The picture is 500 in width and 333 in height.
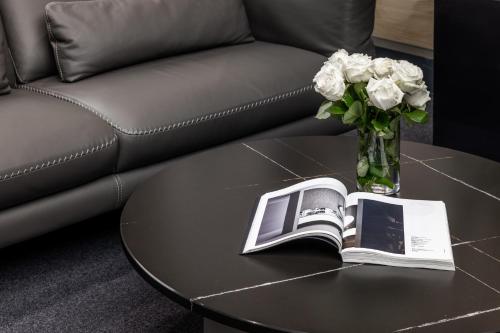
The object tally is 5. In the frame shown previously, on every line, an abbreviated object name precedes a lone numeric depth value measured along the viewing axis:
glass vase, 2.57
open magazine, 2.30
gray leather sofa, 3.08
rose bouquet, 2.47
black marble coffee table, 2.12
